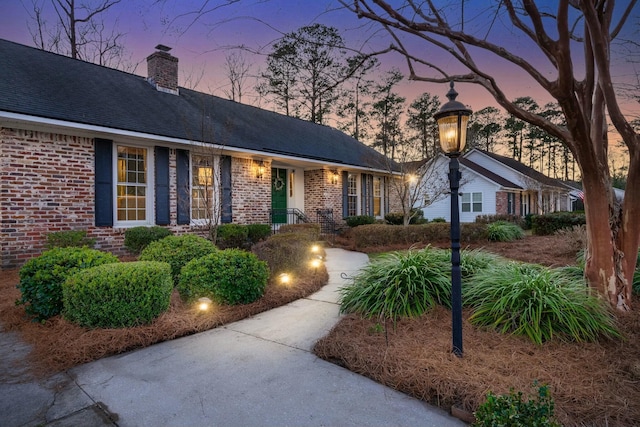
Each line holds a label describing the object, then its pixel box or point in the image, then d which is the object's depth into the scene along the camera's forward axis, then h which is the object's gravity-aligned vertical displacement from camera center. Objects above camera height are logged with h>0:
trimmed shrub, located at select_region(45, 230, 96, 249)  7.01 -0.47
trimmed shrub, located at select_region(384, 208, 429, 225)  16.64 -0.18
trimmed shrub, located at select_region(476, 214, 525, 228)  18.12 -0.28
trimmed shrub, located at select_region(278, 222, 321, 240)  10.32 -0.43
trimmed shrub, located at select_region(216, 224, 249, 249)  9.53 -0.58
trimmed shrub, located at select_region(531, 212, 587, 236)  13.37 -0.34
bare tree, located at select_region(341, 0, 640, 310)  3.38 +1.50
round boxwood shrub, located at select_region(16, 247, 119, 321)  3.96 -0.75
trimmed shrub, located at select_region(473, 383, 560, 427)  1.69 -1.03
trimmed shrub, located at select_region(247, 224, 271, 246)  10.20 -0.51
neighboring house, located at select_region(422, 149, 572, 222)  20.95 +1.65
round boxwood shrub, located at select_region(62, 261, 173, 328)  3.58 -0.86
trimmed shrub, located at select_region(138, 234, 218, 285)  5.15 -0.55
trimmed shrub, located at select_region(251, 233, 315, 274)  6.14 -0.73
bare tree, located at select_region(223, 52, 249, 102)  15.05 +6.71
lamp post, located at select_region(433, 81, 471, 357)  3.09 +0.45
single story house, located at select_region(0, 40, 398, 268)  7.11 +1.60
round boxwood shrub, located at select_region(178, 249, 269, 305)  4.44 -0.84
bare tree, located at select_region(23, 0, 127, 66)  15.36 +8.80
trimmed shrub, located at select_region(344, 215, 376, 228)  14.56 -0.24
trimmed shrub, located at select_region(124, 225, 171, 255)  8.00 -0.50
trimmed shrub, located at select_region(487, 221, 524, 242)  11.67 -0.67
